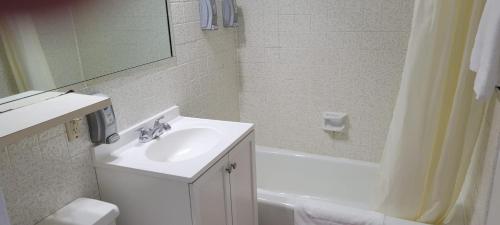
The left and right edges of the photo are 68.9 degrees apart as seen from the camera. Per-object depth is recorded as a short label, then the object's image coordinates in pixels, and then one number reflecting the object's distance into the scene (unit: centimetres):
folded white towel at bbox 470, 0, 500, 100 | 114
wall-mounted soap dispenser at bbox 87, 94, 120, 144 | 148
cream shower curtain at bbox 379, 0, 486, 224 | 164
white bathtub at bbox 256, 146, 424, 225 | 264
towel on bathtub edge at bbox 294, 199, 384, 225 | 184
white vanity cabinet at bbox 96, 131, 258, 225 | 141
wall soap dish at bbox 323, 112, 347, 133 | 260
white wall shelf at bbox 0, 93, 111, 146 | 92
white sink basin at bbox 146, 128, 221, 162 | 176
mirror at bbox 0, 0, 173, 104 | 117
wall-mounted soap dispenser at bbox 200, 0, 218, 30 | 217
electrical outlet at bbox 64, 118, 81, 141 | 141
